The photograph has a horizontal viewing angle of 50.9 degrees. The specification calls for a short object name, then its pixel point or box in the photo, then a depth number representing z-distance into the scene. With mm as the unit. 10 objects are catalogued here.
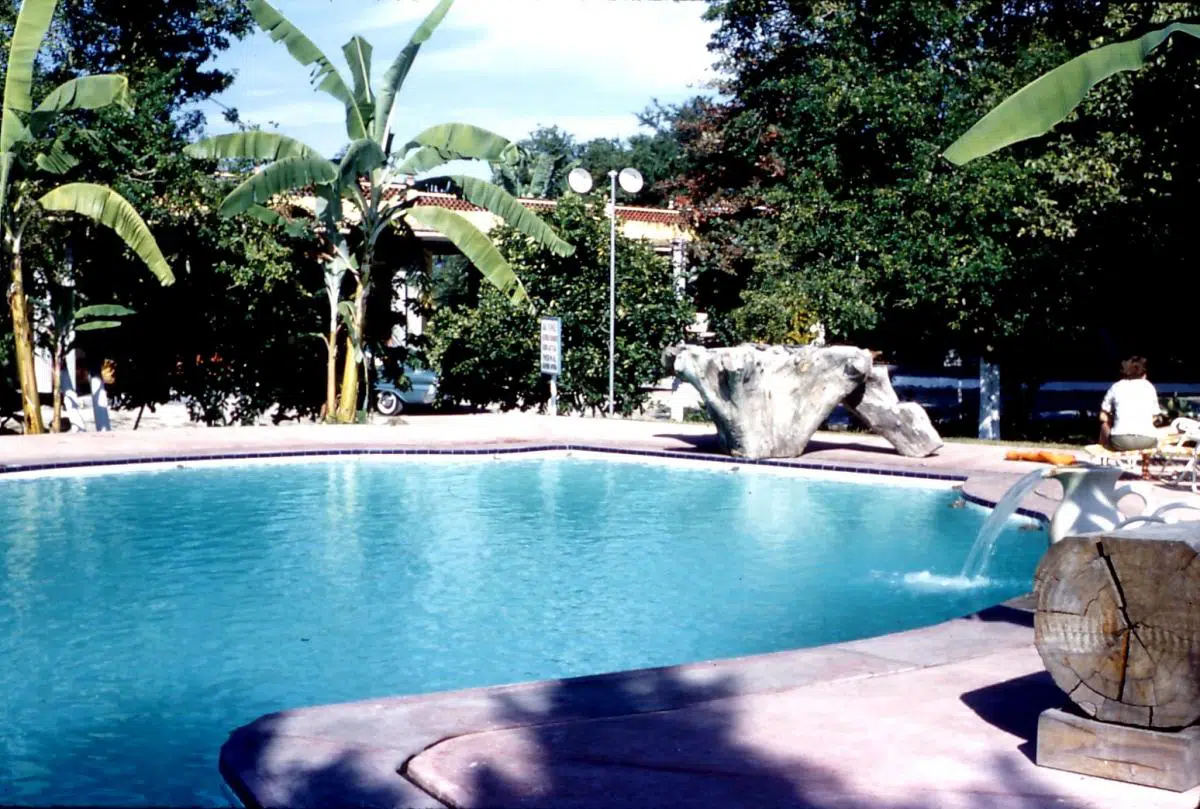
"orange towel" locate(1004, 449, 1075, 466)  6840
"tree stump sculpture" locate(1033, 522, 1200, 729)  4035
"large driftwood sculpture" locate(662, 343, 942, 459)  14789
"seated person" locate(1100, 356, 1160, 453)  10568
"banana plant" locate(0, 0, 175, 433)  15586
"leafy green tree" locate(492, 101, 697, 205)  47438
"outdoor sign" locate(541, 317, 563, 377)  20000
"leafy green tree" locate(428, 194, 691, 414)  21922
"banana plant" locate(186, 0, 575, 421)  17891
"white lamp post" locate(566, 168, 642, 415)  21094
